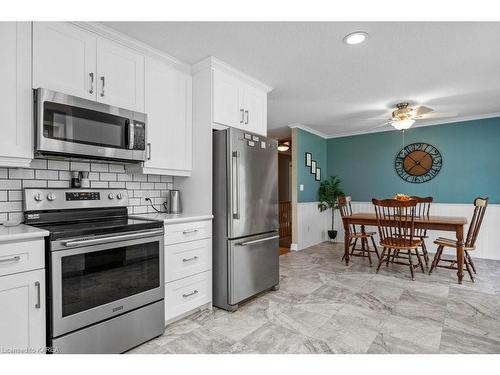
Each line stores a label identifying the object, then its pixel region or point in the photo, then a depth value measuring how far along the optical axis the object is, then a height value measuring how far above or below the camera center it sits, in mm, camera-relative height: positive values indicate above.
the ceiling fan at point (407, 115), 3797 +1030
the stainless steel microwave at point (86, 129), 1772 +446
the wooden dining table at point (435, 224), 3372 -456
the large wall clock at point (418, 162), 5070 +498
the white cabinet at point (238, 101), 2670 +919
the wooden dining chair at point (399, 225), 3475 -467
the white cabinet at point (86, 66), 1834 +907
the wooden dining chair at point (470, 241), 3493 -665
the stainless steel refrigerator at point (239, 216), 2525 -238
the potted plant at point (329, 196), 5895 -124
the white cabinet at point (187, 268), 2225 -640
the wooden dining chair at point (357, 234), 4285 -677
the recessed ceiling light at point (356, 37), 2230 +1230
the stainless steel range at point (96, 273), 1592 -509
